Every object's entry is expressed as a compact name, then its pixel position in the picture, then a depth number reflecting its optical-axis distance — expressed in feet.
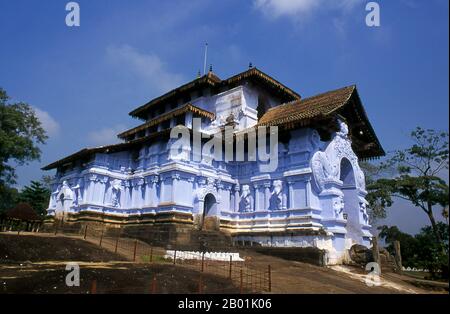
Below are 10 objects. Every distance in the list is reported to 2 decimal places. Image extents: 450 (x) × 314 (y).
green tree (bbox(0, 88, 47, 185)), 92.73
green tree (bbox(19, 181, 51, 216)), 126.48
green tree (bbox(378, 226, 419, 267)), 106.32
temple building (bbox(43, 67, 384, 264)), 58.54
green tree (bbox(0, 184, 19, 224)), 108.92
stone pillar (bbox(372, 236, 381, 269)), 53.11
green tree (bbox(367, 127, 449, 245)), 79.97
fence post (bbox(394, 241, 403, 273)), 64.65
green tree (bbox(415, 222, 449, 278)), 59.88
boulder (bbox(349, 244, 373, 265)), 55.15
